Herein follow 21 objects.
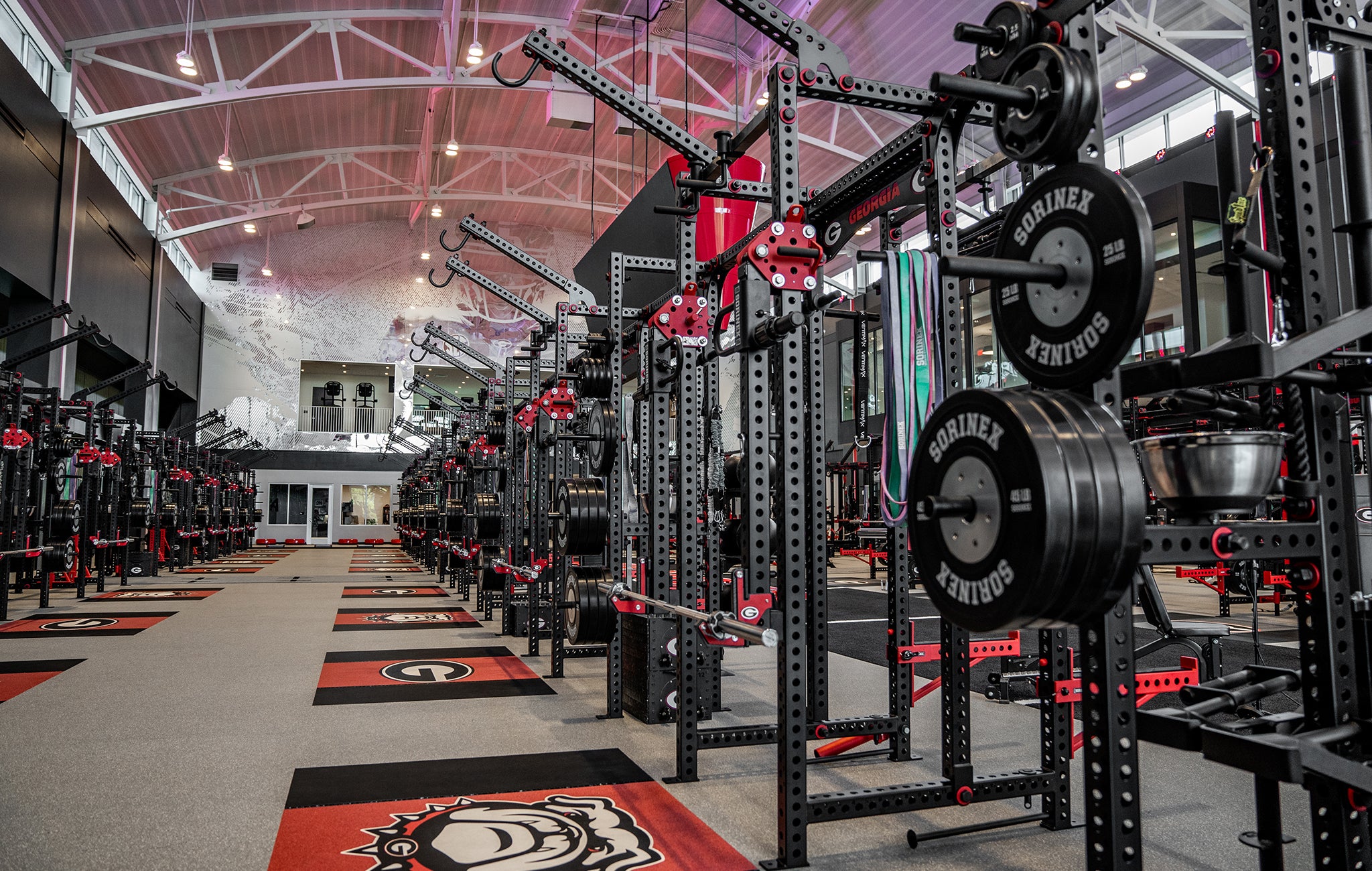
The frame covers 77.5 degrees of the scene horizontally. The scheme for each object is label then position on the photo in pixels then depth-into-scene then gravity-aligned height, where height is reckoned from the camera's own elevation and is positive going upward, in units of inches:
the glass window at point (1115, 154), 538.3 +225.8
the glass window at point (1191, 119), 478.6 +220.5
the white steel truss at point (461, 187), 663.1 +267.1
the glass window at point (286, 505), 916.0 +3.1
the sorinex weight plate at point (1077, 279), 59.0 +16.8
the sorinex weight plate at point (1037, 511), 55.2 -0.3
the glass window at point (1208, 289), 470.3 +124.4
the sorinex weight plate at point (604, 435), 172.9 +14.7
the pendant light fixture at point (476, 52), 401.1 +214.4
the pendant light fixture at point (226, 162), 512.9 +207.9
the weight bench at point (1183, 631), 133.0 -19.7
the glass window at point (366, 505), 943.0 +3.0
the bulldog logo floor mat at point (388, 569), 579.6 -42.6
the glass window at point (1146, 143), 508.4 +219.9
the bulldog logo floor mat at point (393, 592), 413.4 -41.7
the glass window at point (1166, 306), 476.1 +120.0
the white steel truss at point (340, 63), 455.5 +244.9
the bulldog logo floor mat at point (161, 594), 378.0 -39.2
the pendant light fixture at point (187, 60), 400.5 +211.9
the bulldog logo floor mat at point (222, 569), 541.3 -40.0
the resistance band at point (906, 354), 98.7 +17.6
